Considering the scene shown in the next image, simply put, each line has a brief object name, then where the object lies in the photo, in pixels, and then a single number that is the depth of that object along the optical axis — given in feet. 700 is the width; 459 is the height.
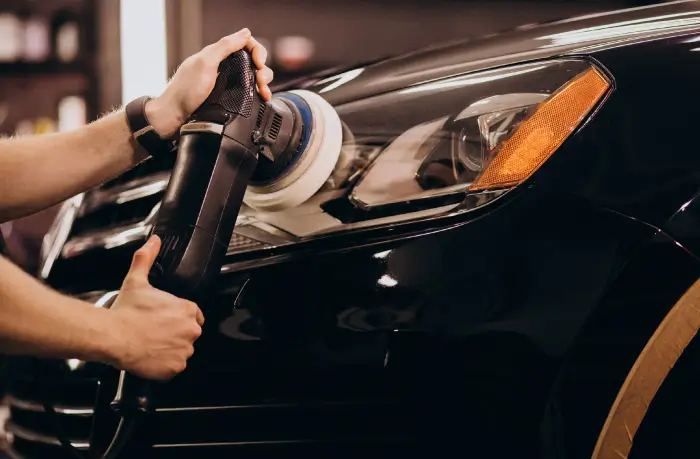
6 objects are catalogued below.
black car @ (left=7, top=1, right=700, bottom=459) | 3.46
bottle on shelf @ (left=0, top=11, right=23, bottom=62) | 16.75
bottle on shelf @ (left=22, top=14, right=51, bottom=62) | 16.81
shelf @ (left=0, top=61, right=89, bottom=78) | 16.87
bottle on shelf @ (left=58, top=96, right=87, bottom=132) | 17.02
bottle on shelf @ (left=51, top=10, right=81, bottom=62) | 16.84
